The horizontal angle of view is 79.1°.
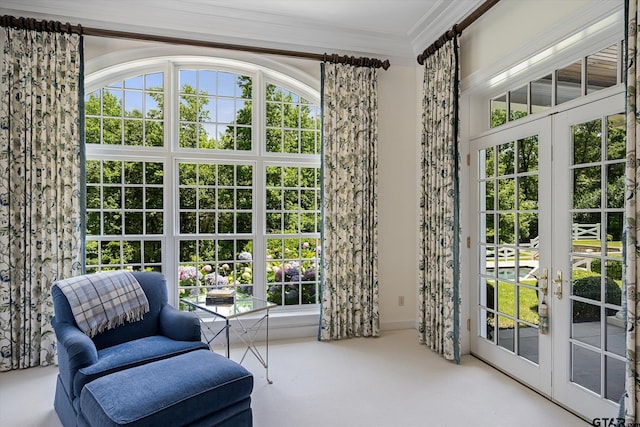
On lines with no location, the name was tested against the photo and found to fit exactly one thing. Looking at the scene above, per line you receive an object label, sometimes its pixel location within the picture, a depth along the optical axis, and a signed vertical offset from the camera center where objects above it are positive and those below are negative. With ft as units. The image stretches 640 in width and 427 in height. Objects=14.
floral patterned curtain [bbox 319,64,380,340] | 13.10 +0.37
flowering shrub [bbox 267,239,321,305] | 13.70 -2.13
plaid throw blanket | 8.34 -1.97
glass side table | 9.43 -2.45
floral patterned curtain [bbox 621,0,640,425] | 6.27 -0.10
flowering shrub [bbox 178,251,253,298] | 12.91 -2.17
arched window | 12.34 +1.14
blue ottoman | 5.86 -2.94
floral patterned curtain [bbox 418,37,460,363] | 11.33 +0.13
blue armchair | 7.18 -2.84
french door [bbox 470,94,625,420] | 7.75 -0.96
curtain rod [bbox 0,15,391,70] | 10.73 +5.31
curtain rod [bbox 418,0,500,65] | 10.05 +5.31
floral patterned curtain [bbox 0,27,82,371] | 10.67 +0.73
